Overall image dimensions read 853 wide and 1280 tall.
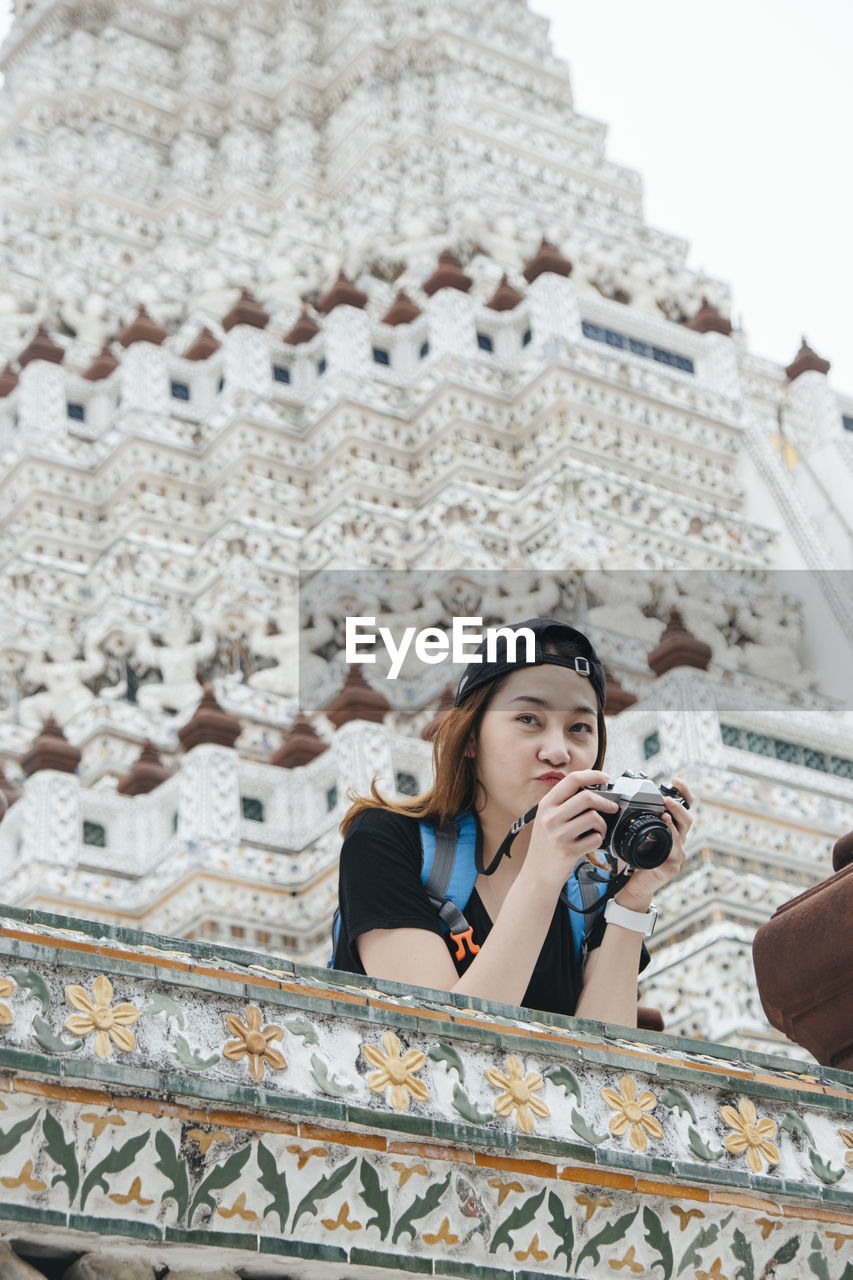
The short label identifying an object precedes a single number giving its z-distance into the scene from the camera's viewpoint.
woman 3.88
